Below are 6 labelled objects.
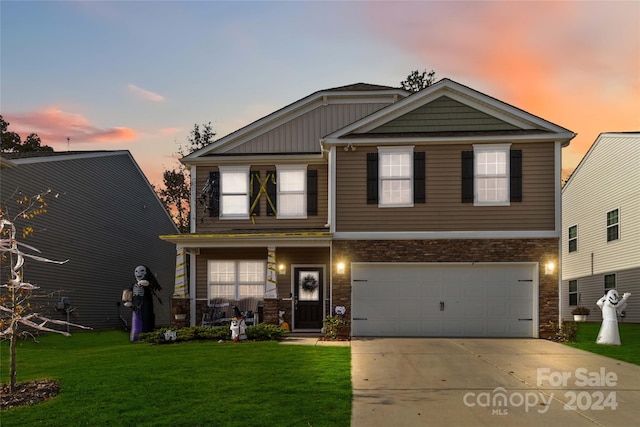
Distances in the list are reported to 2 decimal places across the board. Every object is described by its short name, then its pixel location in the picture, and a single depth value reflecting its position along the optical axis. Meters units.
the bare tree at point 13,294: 8.96
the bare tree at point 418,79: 39.66
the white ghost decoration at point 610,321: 16.19
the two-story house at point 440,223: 17.47
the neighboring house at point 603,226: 24.67
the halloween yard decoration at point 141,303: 17.45
